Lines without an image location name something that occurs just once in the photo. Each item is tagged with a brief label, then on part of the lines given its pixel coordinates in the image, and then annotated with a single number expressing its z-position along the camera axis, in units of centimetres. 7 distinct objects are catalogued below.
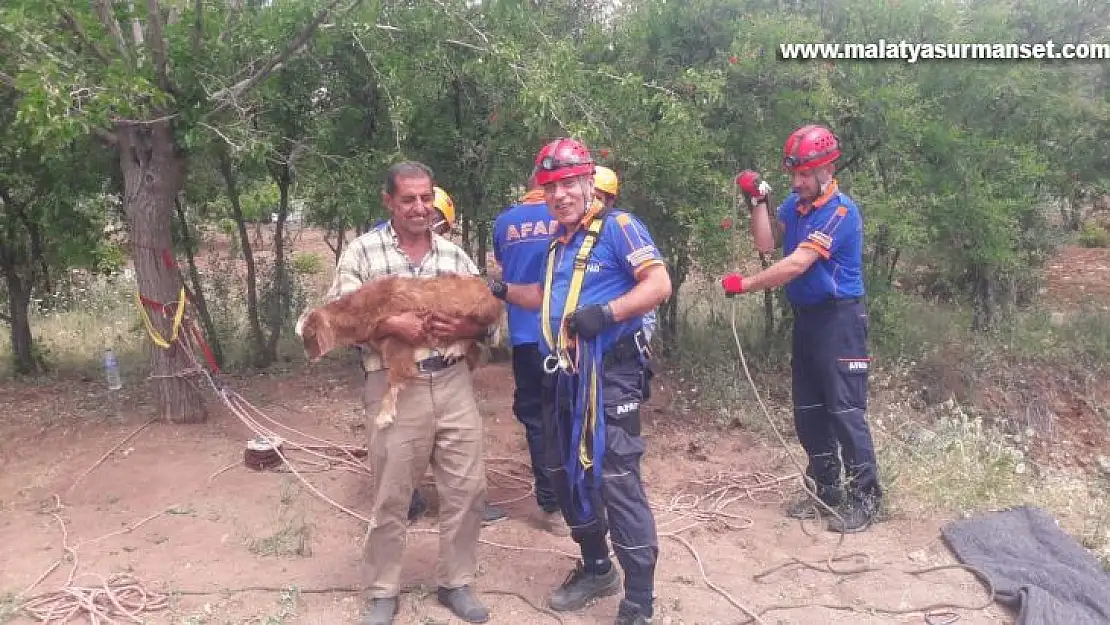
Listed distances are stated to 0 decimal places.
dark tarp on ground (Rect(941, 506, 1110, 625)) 374
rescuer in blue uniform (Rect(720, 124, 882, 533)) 450
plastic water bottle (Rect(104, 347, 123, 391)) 643
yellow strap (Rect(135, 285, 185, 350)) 565
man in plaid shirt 352
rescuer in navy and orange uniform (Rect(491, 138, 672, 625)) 342
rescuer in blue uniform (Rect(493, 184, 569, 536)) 447
